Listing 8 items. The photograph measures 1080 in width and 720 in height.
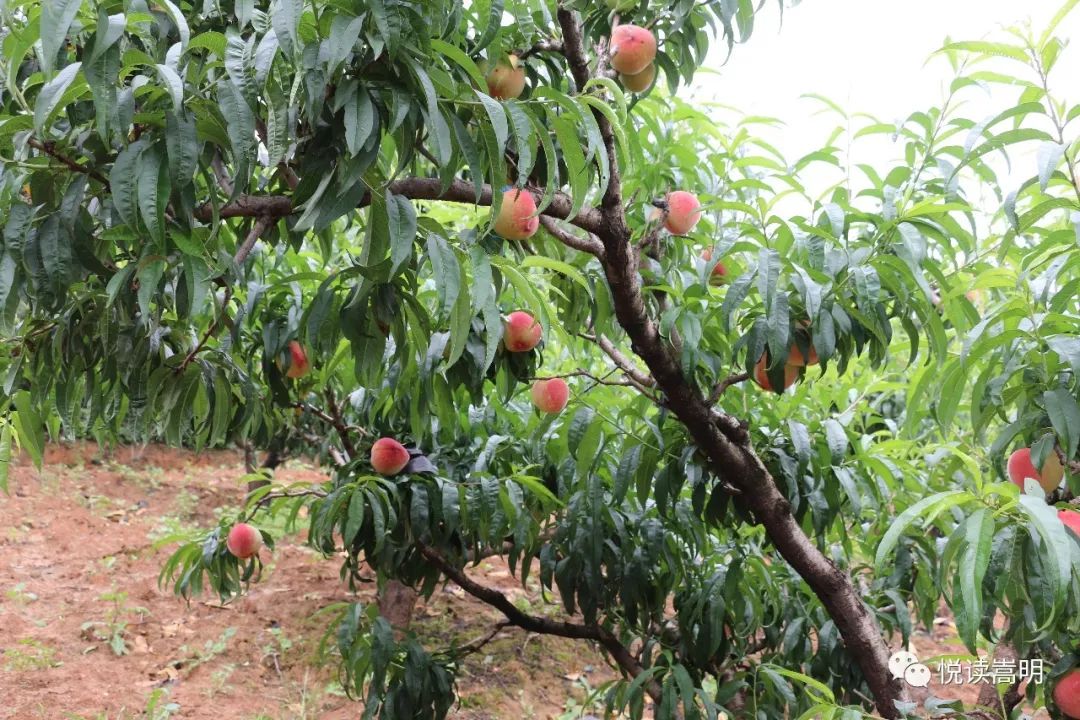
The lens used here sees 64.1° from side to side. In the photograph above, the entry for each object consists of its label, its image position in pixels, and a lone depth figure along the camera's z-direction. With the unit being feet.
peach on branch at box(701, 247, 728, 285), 5.95
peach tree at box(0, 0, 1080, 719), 3.02
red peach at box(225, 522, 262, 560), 7.20
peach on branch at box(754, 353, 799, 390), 5.19
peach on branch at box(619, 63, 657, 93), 4.75
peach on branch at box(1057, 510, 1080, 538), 3.73
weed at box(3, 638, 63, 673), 10.41
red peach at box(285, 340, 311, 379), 6.17
